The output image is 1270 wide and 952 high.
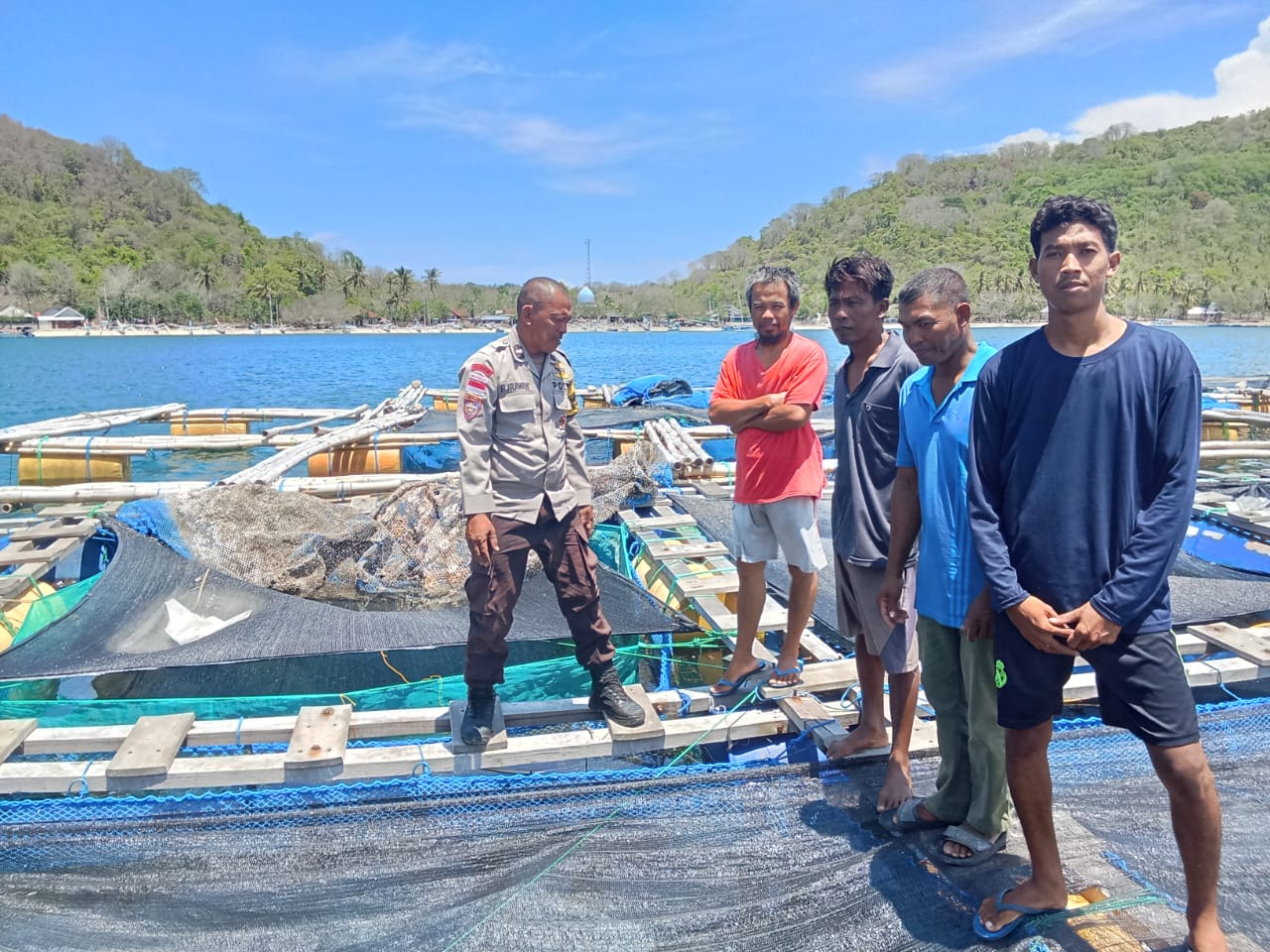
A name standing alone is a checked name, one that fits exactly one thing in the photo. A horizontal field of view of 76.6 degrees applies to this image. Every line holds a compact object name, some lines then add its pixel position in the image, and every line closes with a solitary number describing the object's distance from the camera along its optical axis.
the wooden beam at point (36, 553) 5.67
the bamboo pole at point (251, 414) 14.29
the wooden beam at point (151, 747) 2.83
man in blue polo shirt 2.29
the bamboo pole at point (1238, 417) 10.98
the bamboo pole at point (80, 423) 10.07
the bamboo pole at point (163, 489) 6.69
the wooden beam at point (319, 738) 2.89
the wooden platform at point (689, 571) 4.45
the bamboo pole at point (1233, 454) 9.09
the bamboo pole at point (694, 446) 8.28
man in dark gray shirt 2.76
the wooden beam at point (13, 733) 2.91
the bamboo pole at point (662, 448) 8.04
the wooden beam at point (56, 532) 6.10
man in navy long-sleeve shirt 1.80
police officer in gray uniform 2.95
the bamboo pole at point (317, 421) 11.74
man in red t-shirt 3.25
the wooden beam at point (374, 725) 3.05
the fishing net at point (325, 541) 4.88
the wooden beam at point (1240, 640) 3.85
